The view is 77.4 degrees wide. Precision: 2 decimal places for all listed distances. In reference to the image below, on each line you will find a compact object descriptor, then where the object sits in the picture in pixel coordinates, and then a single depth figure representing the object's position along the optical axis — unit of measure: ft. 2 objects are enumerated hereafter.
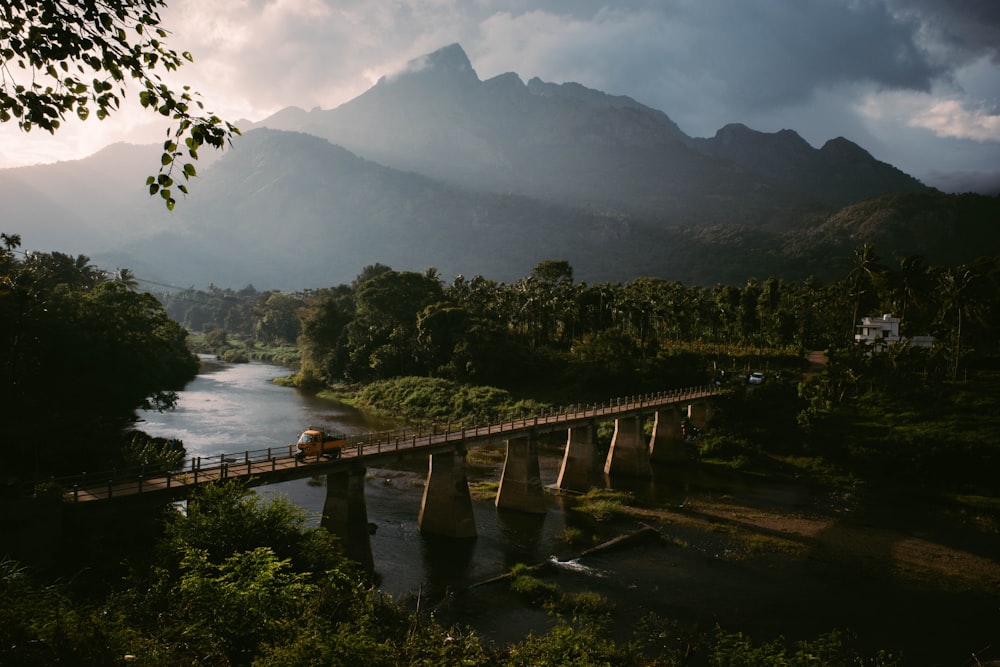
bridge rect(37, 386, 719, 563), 101.14
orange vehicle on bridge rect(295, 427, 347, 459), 123.03
